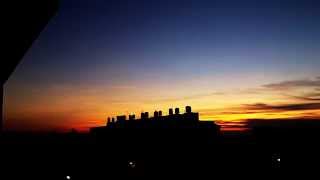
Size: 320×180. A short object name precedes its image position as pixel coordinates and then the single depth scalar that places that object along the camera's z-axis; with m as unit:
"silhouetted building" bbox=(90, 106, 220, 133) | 22.31
